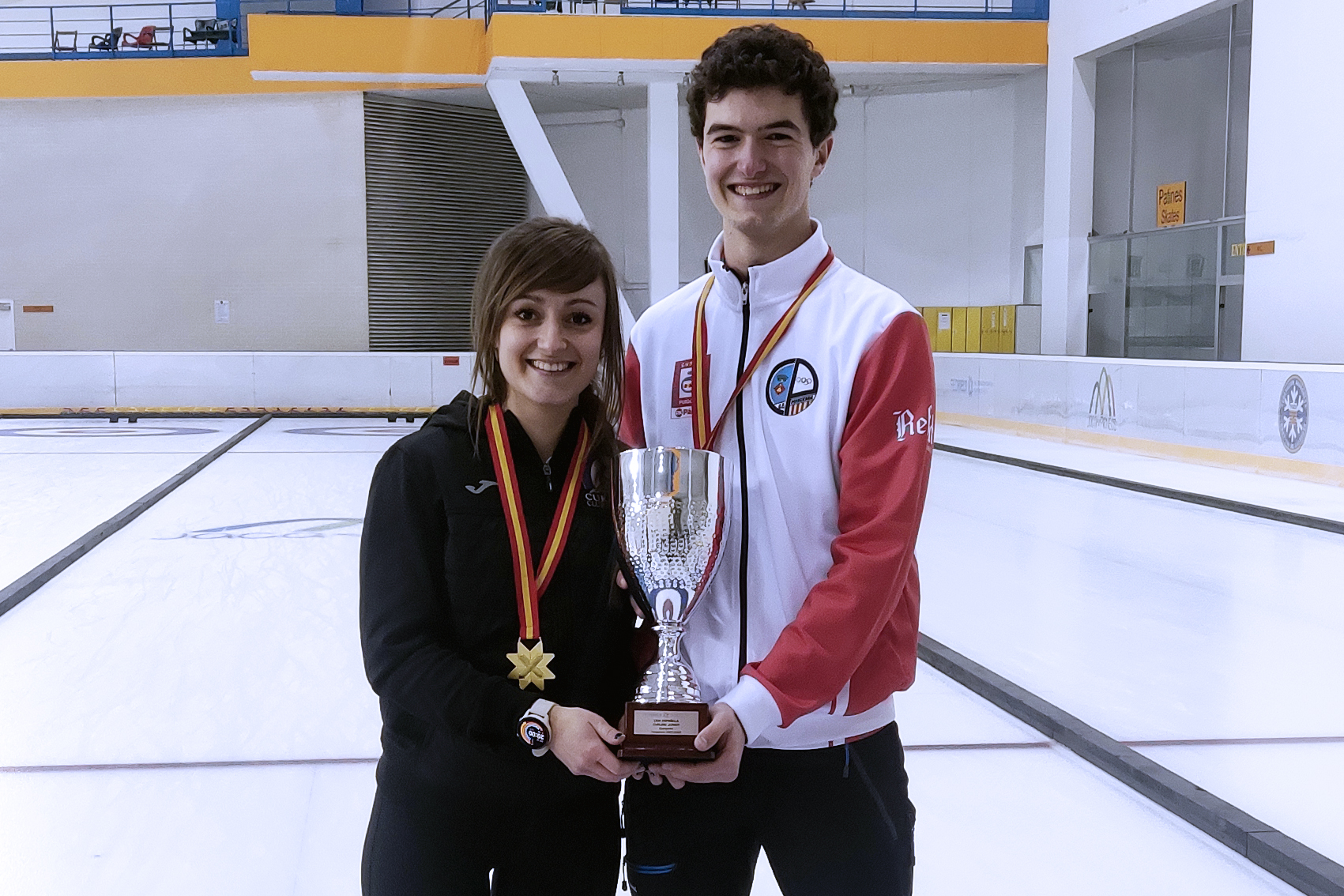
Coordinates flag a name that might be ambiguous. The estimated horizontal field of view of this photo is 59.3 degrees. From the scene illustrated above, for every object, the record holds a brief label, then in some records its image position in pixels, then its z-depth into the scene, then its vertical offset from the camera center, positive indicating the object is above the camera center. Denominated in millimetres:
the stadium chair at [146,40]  17922 +4894
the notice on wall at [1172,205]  15008 +2060
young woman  1470 -288
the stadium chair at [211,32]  17906 +5025
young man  1440 -149
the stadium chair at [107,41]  17875 +4908
